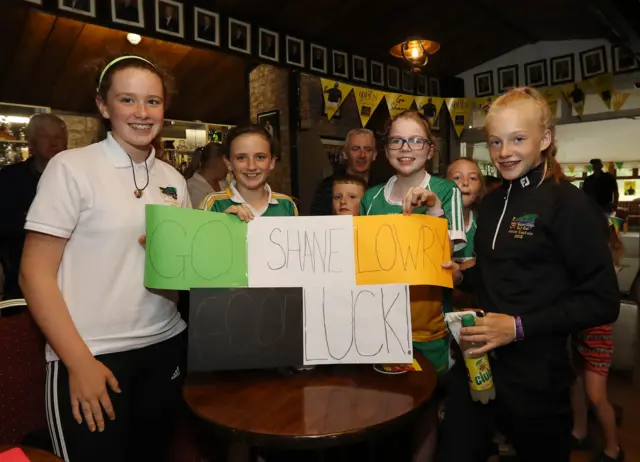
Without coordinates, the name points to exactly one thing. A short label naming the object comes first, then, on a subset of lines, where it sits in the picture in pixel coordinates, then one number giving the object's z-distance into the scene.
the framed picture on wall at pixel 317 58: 5.12
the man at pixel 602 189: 3.55
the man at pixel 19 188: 2.47
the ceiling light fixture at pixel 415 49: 4.52
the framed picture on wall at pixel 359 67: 5.63
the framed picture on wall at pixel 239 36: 4.38
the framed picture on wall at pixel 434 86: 6.86
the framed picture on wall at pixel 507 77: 6.67
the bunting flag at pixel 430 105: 5.88
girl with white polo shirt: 1.10
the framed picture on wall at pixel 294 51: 4.88
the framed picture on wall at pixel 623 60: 5.56
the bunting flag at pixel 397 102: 5.44
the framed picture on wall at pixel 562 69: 6.14
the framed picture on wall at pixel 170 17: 3.84
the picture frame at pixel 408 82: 6.41
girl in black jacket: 1.19
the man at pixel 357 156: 2.64
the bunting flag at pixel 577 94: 6.02
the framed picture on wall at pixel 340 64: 5.38
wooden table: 1.02
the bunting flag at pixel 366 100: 5.19
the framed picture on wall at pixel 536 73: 6.43
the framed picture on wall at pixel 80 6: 3.31
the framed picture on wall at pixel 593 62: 5.86
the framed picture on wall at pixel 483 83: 6.93
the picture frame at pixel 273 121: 5.14
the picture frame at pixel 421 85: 6.62
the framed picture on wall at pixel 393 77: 6.15
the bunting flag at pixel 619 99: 5.77
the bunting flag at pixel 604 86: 5.78
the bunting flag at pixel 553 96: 6.20
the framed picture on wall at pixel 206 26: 4.12
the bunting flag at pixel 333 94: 5.03
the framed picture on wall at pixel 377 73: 5.89
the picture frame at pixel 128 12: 3.56
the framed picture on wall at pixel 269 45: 4.63
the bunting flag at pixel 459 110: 6.25
